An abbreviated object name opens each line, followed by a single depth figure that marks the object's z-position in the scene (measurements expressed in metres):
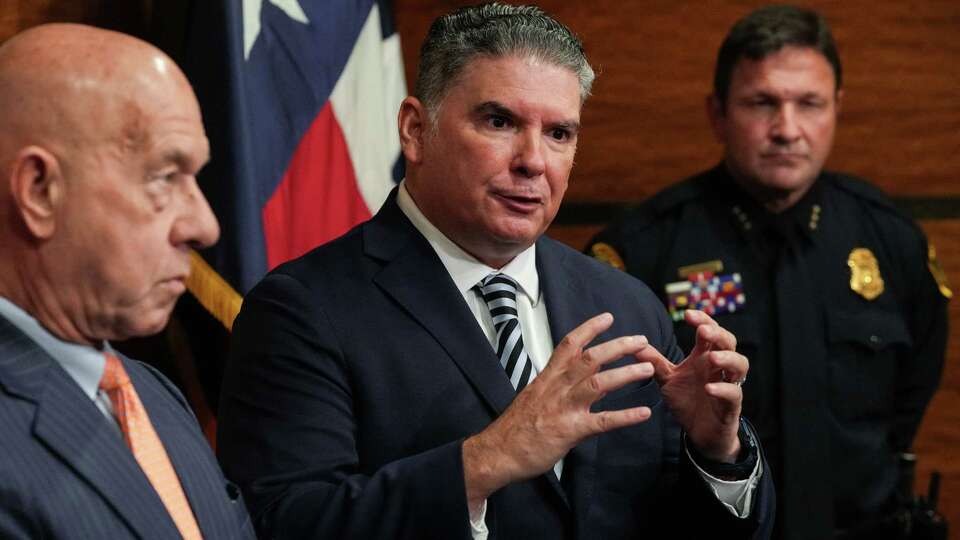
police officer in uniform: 6.88
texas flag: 6.68
